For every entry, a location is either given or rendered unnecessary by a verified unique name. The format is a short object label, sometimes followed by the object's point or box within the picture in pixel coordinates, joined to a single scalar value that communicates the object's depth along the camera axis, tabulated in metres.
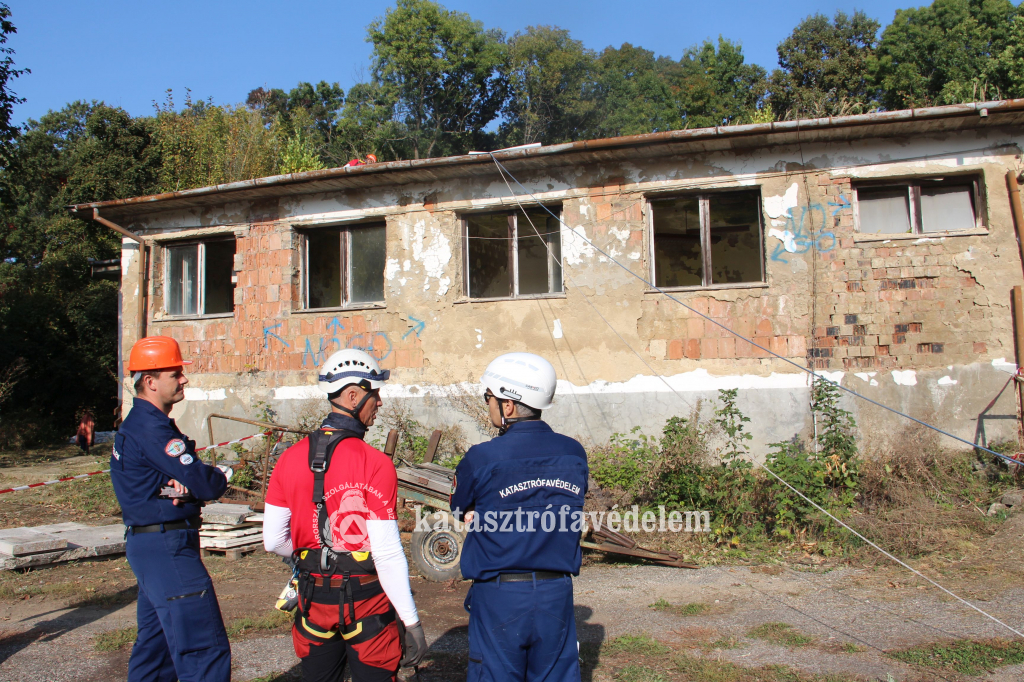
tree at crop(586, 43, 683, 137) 36.41
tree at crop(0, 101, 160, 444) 19.22
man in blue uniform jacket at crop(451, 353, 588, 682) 2.65
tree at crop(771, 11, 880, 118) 31.16
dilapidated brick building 8.38
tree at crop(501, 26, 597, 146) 38.53
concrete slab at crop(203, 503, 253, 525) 8.11
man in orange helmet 3.07
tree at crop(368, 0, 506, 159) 36.53
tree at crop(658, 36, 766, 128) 32.88
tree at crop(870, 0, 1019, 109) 26.23
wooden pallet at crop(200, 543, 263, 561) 7.64
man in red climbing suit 2.81
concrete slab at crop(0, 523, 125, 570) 7.05
